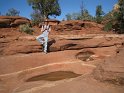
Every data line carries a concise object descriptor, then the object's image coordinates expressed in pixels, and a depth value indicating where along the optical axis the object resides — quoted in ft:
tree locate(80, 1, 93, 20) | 50.66
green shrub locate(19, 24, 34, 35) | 34.19
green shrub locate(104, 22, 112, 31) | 35.81
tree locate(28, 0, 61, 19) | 48.28
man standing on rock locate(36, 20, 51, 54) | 18.21
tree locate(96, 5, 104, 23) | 46.83
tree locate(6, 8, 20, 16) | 59.99
